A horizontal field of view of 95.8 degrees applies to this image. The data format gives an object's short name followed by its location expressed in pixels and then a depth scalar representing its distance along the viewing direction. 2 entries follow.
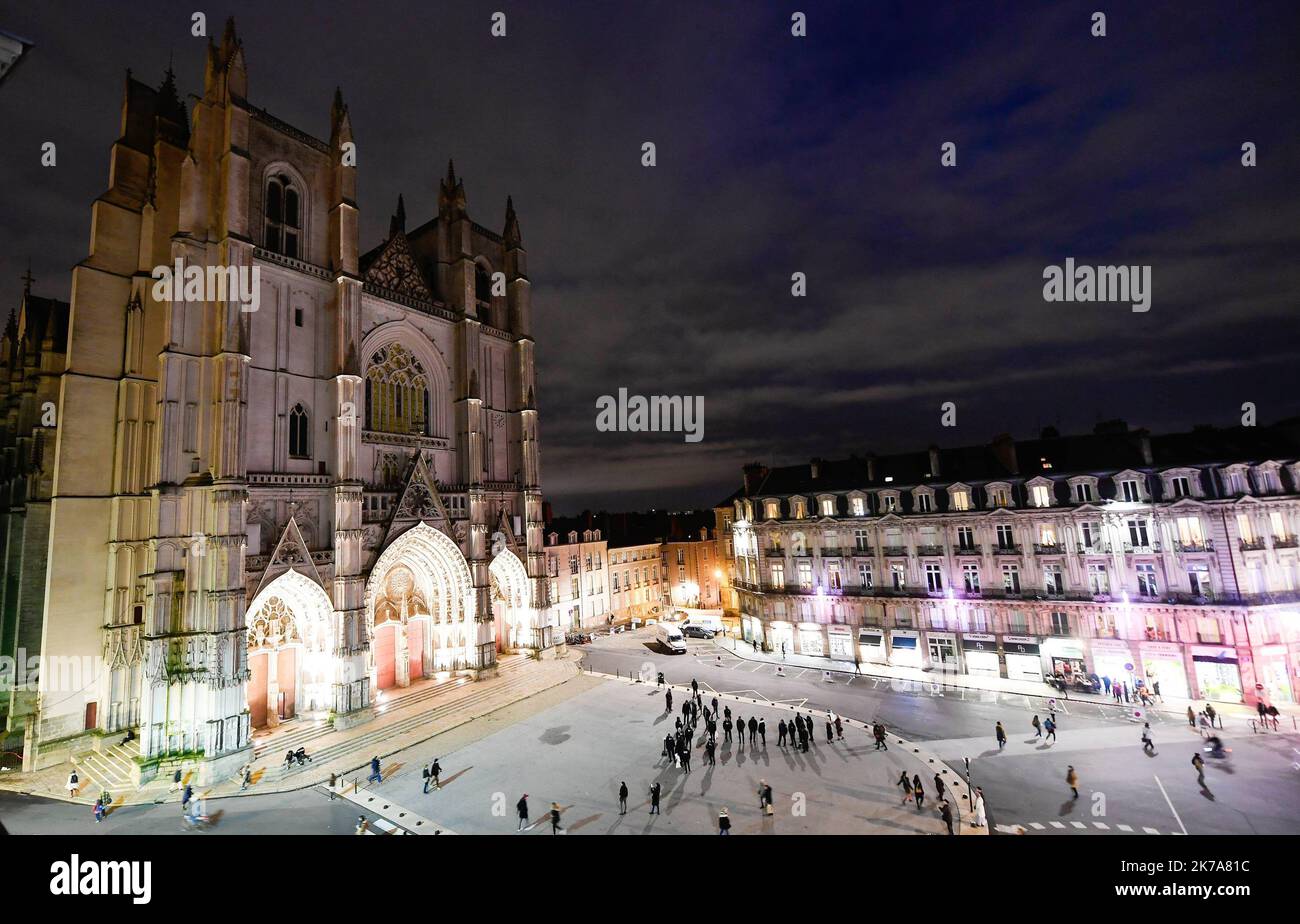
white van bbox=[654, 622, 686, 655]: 40.19
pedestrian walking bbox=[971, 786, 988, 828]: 16.33
